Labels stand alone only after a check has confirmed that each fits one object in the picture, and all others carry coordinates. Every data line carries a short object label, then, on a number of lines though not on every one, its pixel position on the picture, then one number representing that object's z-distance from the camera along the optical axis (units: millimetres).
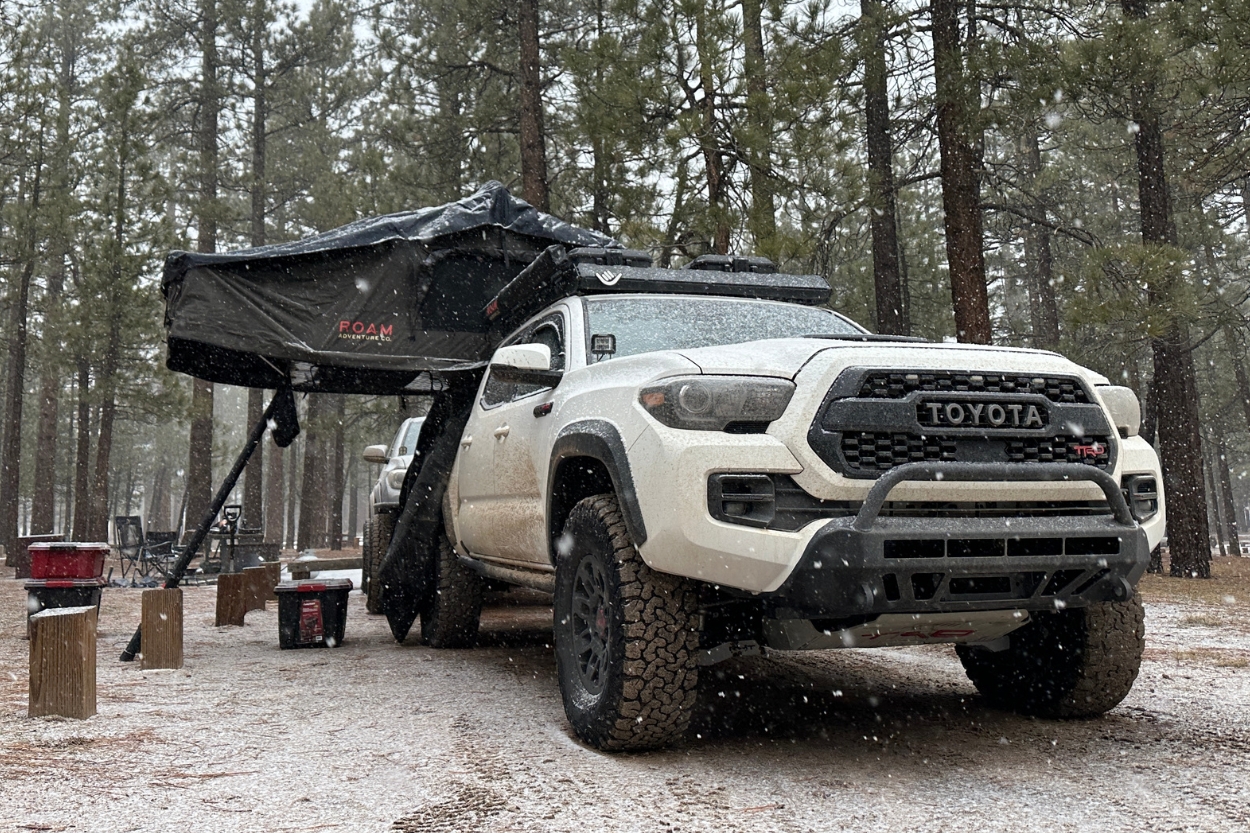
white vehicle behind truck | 9250
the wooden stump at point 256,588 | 10703
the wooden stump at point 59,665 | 4664
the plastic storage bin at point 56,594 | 7230
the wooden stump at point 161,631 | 6426
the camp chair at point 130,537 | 17594
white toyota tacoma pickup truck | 3457
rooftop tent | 7098
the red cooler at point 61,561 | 7293
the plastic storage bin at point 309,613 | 7551
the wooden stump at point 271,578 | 11544
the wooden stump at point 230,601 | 9523
